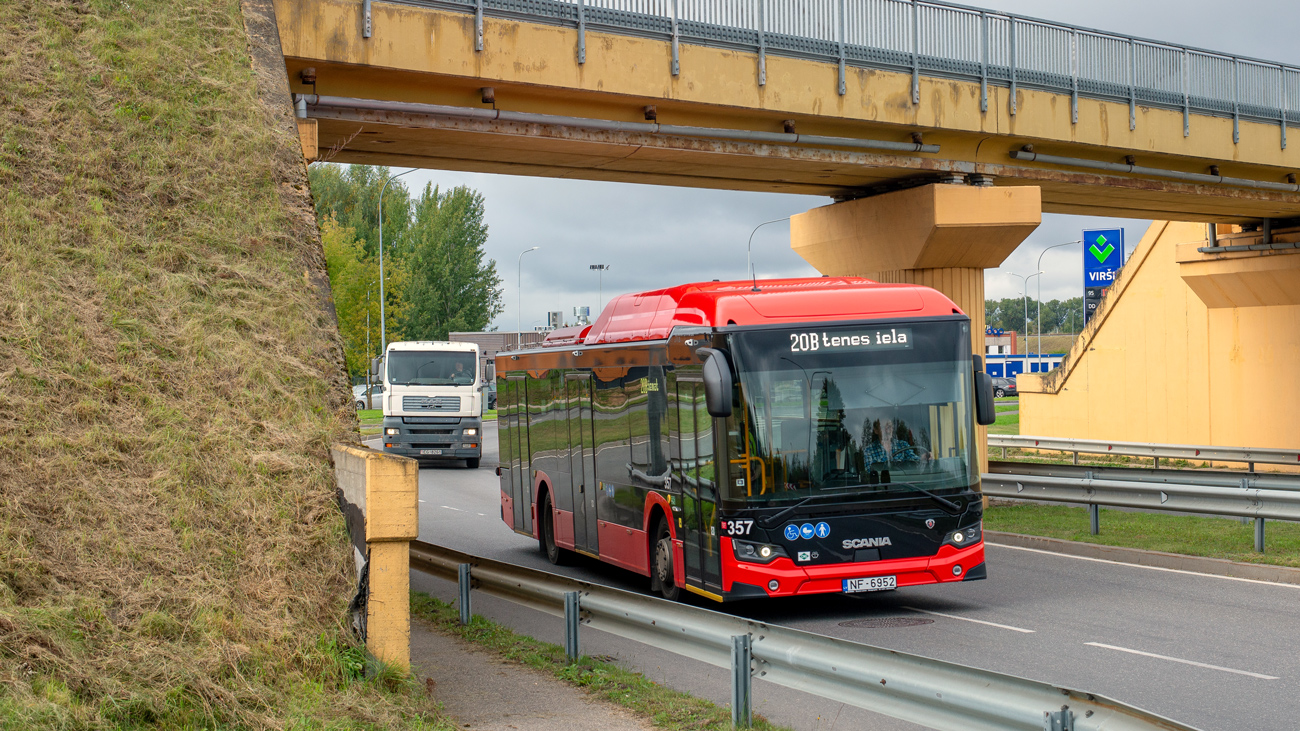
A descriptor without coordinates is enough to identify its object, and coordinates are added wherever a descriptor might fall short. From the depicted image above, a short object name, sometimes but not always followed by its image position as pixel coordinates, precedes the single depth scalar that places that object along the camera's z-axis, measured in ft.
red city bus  34.19
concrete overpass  48.70
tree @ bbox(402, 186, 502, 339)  252.83
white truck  99.45
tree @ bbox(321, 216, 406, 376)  167.70
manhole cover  34.94
